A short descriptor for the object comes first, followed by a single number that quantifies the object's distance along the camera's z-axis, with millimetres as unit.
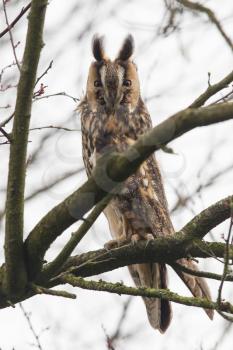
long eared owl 8969
